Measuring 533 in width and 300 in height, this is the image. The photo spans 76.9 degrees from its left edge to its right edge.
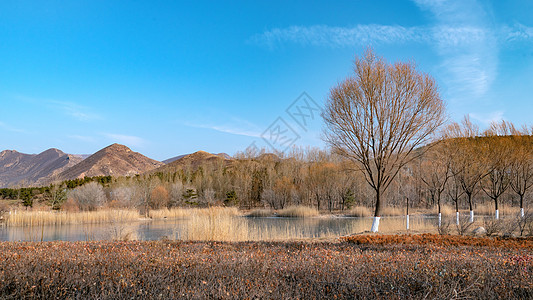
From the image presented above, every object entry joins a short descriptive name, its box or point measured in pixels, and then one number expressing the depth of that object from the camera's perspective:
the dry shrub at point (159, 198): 41.41
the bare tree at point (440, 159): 20.89
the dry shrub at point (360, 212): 34.97
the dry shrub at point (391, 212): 32.77
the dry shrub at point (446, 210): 29.95
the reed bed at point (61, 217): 21.95
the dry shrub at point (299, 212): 34.66
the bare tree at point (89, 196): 34.41
